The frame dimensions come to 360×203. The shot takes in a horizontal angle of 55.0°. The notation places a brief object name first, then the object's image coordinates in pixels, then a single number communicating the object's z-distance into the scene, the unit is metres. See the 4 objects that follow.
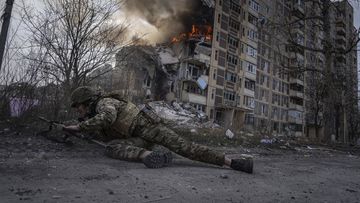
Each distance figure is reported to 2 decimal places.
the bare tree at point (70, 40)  7.73
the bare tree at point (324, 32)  16.36
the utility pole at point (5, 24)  5.27
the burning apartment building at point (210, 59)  37.53
